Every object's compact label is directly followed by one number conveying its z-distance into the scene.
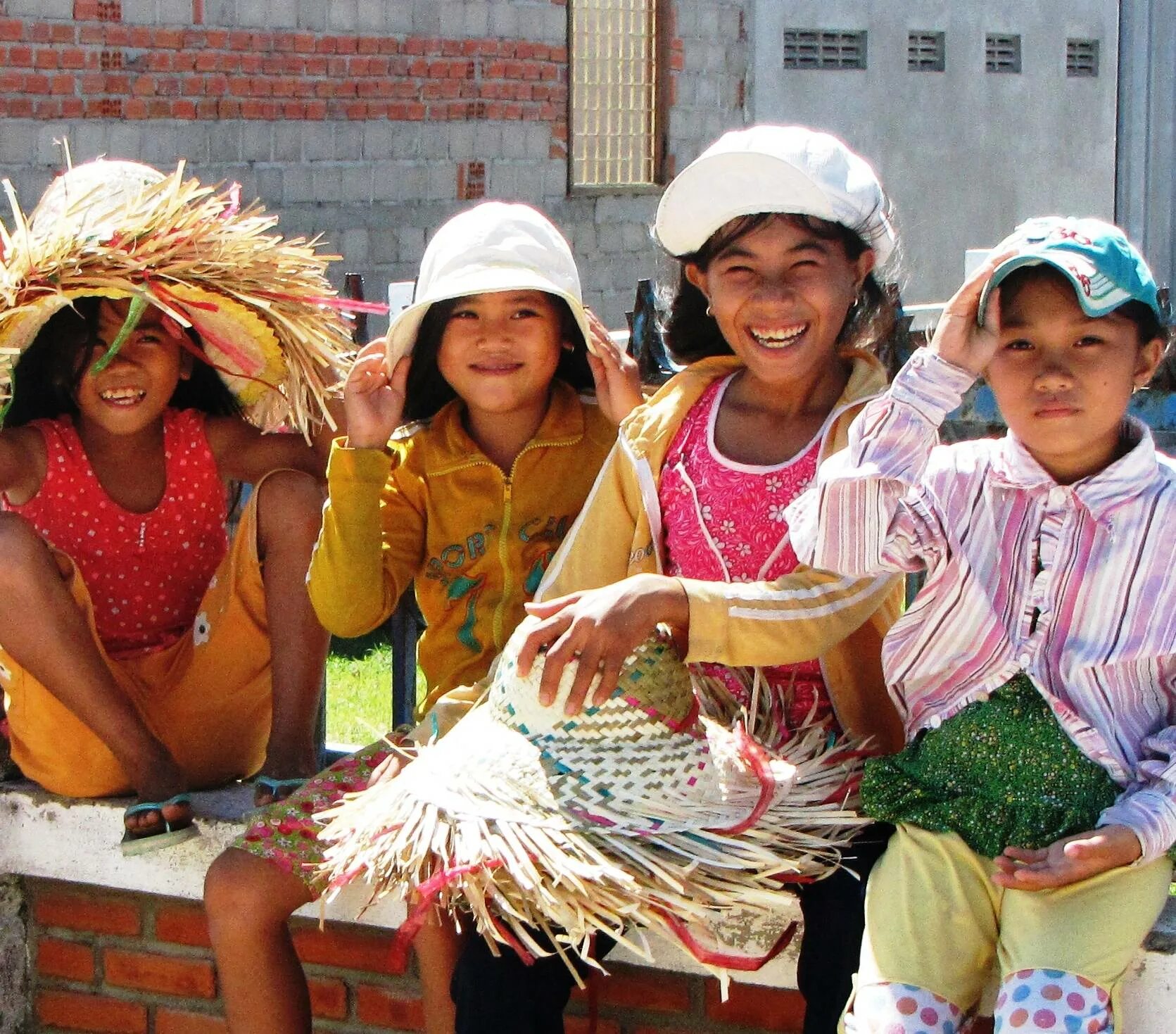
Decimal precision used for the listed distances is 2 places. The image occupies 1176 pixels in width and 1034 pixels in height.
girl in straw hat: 3.08
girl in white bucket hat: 3.00
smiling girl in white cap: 2.53
